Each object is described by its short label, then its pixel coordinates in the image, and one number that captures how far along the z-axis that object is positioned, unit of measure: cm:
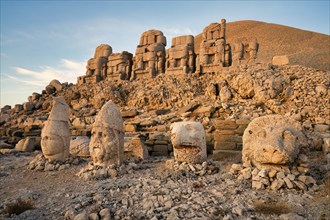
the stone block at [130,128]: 1149
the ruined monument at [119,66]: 1934
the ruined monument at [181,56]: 1667
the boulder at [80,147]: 877
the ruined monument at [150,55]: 1802
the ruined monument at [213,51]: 1562
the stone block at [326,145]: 717
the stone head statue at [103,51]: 2142
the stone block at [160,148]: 940
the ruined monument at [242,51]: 1498
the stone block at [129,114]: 1400
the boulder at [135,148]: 837
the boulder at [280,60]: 1423
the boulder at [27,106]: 1945
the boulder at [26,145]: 1070
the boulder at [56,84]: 2147
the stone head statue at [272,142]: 507
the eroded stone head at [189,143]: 650
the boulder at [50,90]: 2130
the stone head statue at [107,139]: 631
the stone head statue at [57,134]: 718
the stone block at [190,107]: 1257
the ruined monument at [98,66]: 2045
